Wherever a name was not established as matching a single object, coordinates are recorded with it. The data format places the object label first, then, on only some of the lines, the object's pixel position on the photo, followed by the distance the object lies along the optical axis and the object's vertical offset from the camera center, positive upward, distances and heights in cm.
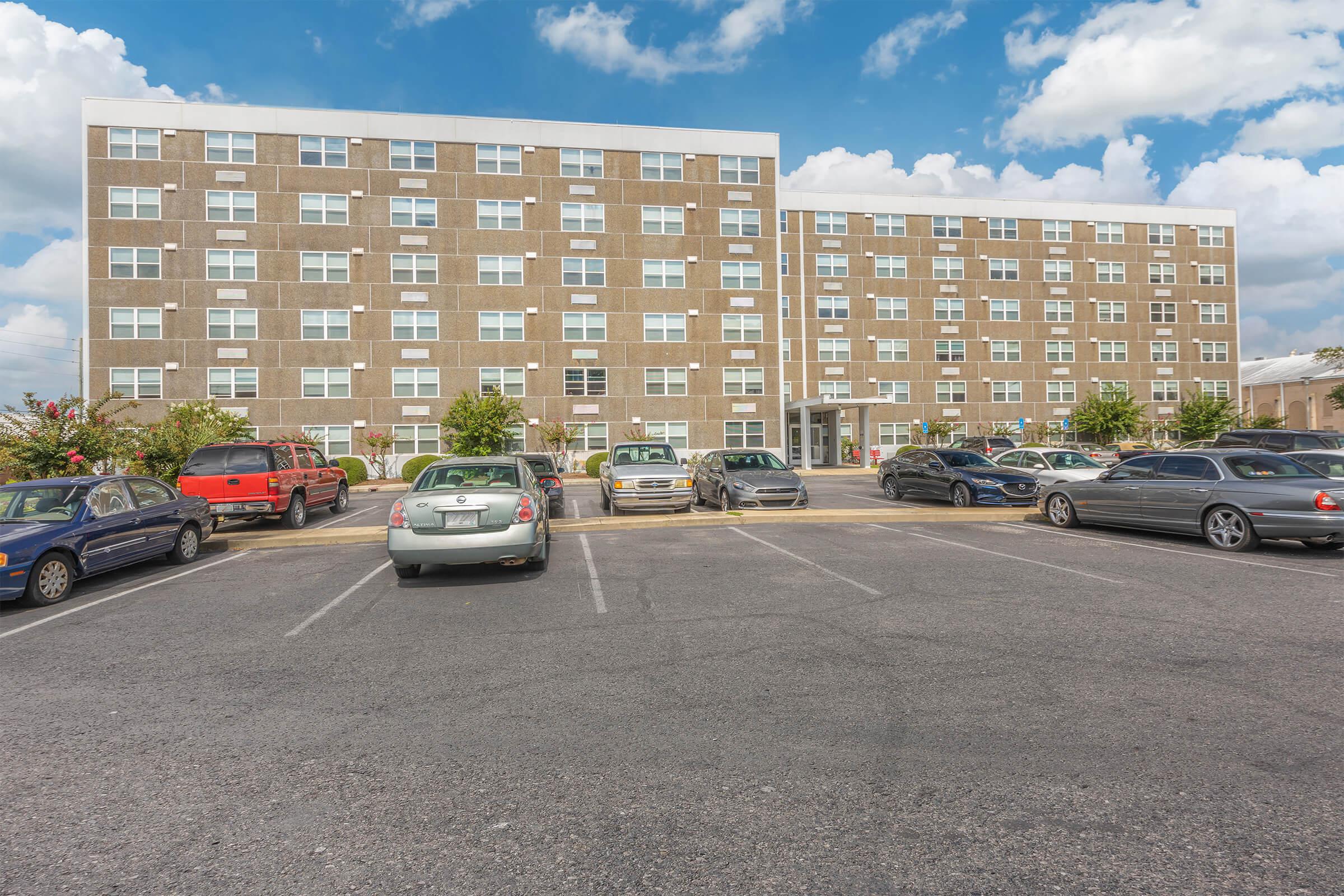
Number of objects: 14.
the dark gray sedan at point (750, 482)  1667 -73
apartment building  3562 +924
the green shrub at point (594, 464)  3578 -59
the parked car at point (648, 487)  1606 -77
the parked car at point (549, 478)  1678 -59
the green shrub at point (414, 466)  3450 -58
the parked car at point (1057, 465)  1791 -45
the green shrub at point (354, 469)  3334 -69
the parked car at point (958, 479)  1755 -78
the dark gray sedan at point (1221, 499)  1056 -84
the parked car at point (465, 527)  919 -92
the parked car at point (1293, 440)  1788 +12
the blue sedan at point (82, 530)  859 -96
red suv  1474 -52
